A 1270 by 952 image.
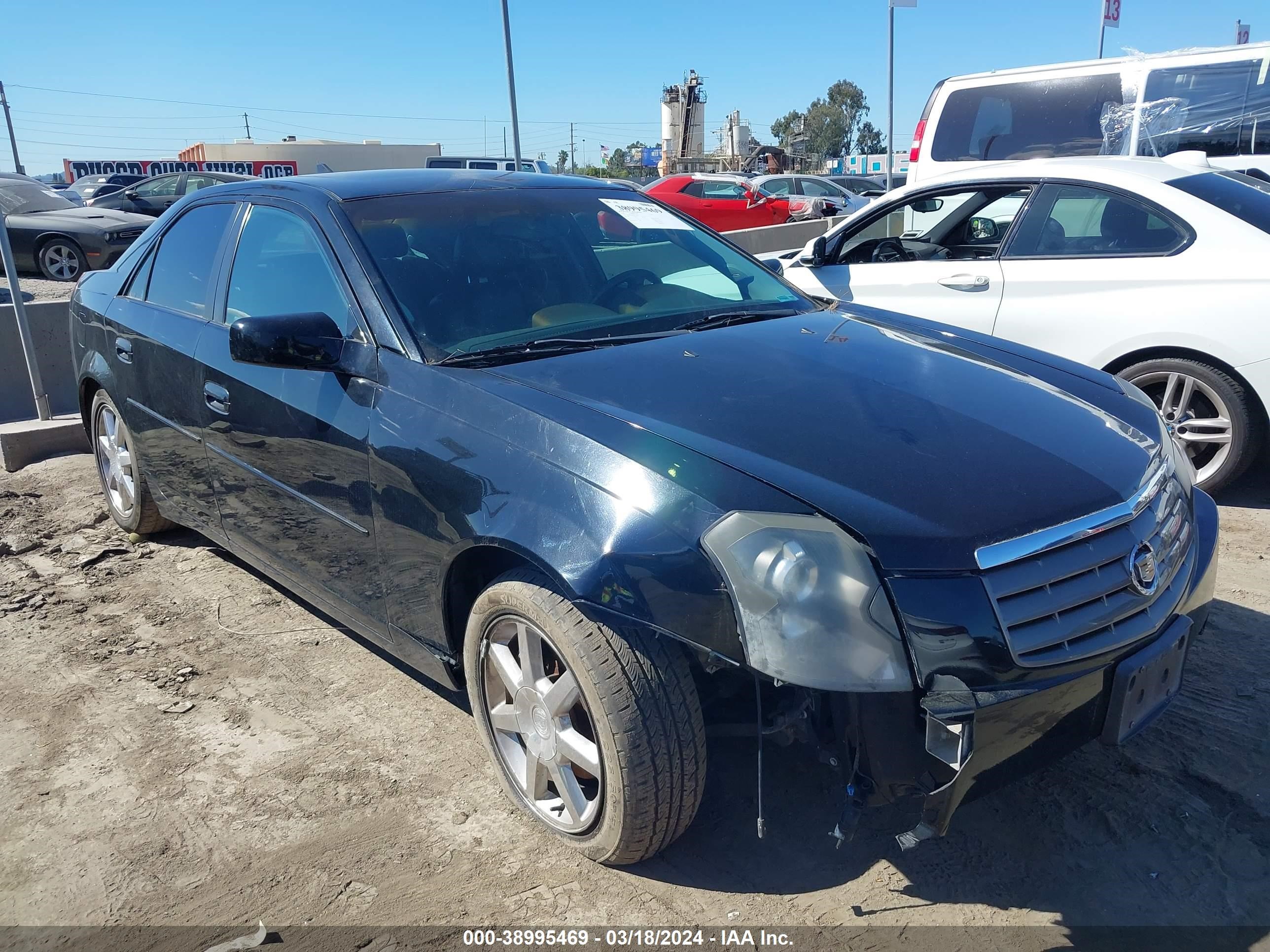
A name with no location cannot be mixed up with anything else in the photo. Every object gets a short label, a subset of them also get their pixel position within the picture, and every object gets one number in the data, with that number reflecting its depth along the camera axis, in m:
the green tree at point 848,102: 87.69
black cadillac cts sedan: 2.05
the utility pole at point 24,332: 6.12
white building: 54.66
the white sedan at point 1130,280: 4.64
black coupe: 13.98
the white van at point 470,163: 18.76
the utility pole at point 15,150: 28.83
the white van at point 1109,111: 8.55
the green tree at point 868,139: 89.12
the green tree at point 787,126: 88.00
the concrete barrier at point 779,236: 13.87
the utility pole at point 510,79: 12.30
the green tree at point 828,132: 86.25
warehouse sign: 42.00
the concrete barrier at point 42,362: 6.84
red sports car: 19.64
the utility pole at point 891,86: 13.77
